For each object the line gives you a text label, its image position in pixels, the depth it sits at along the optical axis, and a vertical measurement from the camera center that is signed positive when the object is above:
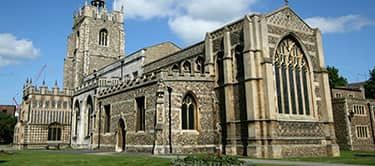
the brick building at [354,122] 40.28 -0.33
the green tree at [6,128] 75.31 -0.36
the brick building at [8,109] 114.25 +6.12
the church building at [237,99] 25.28 +2.03
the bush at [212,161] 13.45 -1.62
